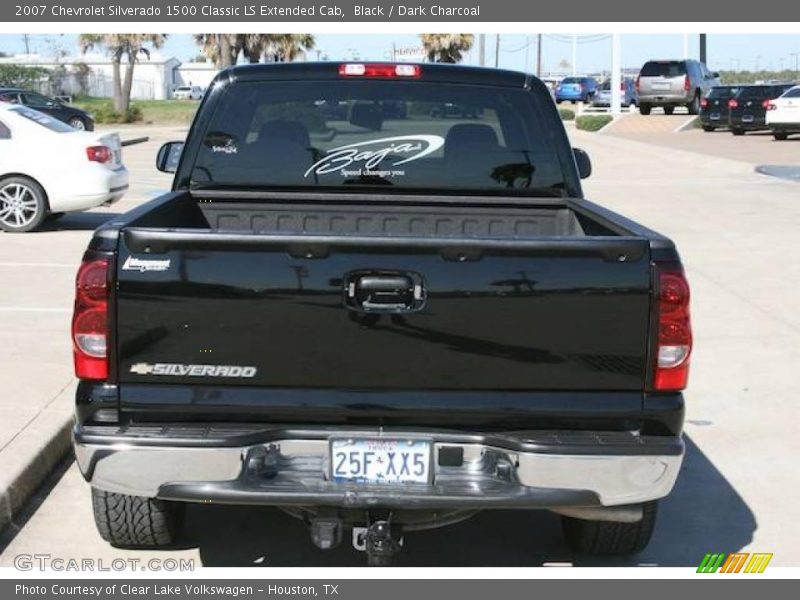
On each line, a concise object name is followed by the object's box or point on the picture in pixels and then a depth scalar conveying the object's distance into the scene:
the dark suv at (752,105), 36.09
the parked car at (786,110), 32.97
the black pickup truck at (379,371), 3.86
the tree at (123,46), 53.64
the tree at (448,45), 74.19
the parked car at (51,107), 31.67
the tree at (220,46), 47.06
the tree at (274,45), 54.56
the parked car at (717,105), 37.97
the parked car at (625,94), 59.72
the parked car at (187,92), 99.19
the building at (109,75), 83.44
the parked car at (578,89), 68.44
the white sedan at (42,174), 13.62
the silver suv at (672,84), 44.56
